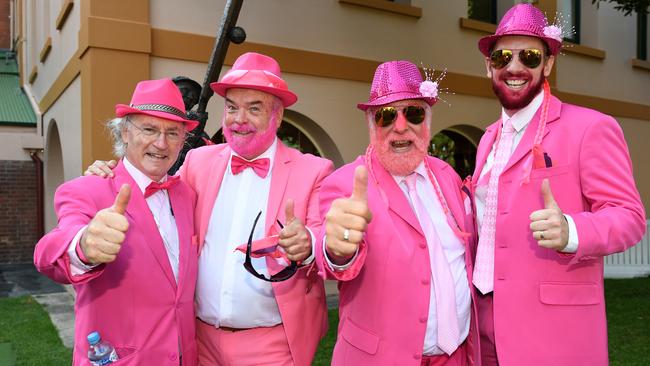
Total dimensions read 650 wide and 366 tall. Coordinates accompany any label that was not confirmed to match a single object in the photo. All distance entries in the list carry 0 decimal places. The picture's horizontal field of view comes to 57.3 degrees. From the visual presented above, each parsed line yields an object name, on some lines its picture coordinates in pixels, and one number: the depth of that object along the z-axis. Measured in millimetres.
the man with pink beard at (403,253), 2270
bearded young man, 2205
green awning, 11398
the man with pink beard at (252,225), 2576
